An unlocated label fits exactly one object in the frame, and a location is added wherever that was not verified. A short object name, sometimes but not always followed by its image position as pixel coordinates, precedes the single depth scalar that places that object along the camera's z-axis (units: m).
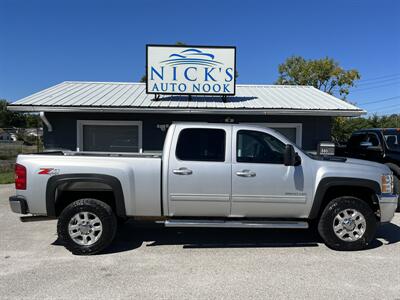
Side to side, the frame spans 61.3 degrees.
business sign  10.17
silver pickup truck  5.02
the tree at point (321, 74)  25.34
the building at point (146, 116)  9.21
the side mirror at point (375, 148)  8.82
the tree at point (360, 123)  26.31
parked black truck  8.40
